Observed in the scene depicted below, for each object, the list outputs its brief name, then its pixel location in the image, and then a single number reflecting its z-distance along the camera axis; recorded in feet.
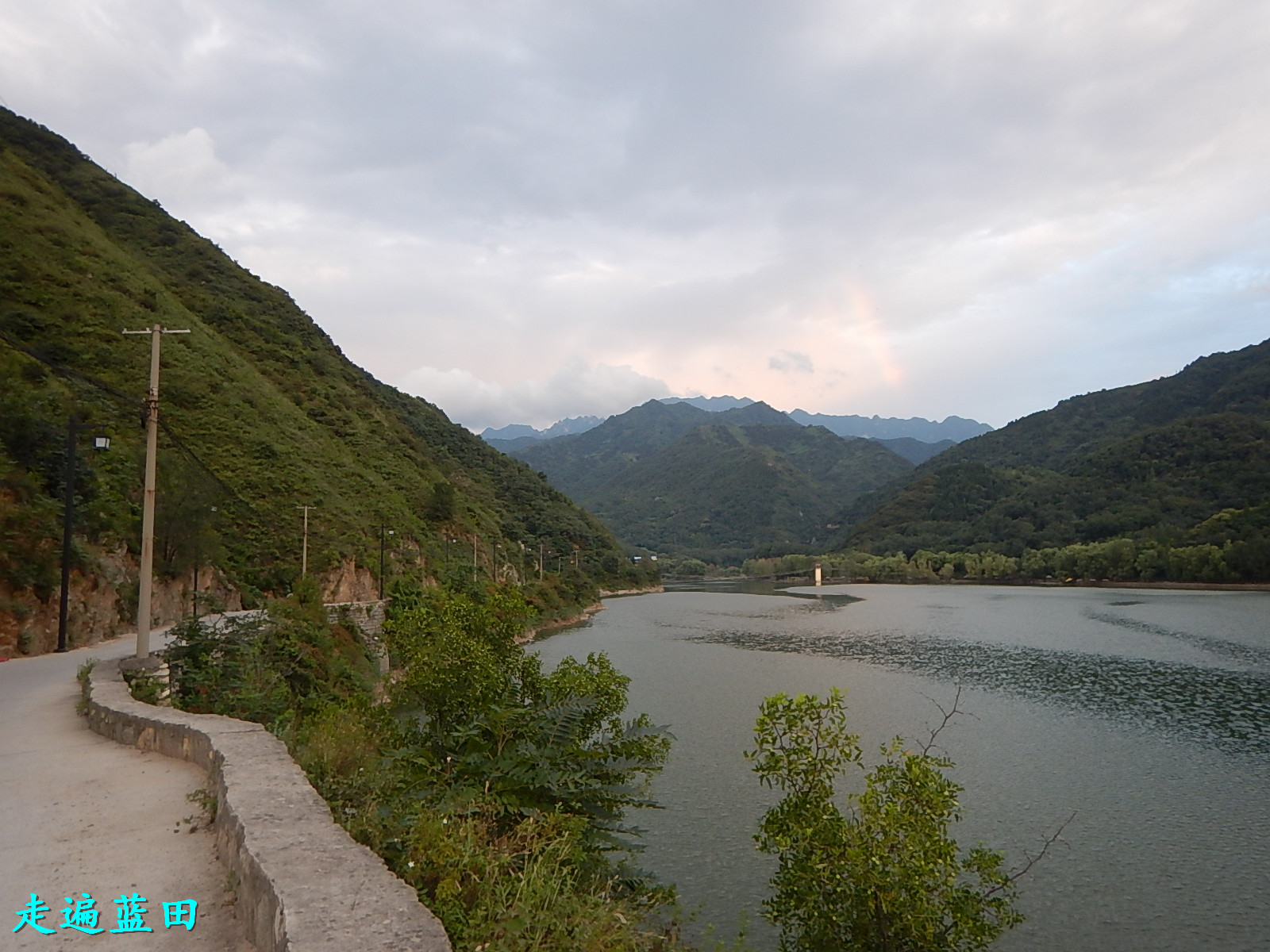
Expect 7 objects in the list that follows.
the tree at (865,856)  30.78
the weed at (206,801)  20.73
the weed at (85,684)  36.63
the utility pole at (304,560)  118.01
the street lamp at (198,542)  92.79
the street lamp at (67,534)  62.90
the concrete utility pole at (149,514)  46.52
